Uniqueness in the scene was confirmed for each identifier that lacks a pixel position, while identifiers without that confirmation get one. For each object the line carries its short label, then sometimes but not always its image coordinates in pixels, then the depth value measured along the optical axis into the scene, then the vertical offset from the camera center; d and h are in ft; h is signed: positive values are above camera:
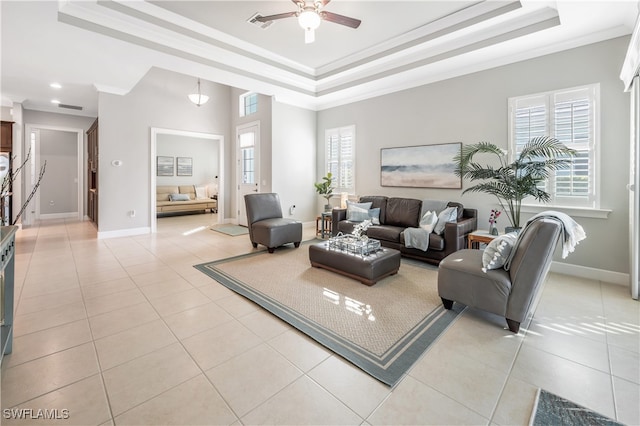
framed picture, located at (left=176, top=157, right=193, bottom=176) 33.19 +4.81
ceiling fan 10.03 +6.81
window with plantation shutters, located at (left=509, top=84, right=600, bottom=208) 11.84 +3.34
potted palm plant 11.75 +1.56
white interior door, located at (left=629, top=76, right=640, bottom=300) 9.46 +0.49
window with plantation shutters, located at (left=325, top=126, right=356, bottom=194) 21.54 +3.91
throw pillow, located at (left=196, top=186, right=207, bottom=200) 33.55 +1.80
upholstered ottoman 10.89 -2.21
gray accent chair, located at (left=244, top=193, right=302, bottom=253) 15.60 -0.92
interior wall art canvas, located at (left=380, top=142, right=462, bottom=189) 16.19 +2.49
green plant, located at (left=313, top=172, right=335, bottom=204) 21.34 +1.51
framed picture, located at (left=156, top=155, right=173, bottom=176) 31.71 +4.65
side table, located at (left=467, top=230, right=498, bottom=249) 12.27 -1.29
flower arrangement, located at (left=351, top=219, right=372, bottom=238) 12.35 -0.88
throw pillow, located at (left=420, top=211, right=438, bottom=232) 14.18 -0.68
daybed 29.48 +0.74
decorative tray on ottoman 11.75 -1.57
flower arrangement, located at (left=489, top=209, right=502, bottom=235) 12.75 -0.56
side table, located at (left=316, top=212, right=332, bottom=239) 19.50 -1.25
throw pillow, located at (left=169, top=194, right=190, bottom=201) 30.89 +1.13
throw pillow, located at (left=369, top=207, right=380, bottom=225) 17.07 -0.46
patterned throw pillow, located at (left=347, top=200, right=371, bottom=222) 17.30 -0.22
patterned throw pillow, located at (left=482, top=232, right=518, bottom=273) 8.14 -1.32
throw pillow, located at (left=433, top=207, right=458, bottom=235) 13.83 -0.51
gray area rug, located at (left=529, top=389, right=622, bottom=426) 4.91 -3.62
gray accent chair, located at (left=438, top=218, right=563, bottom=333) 7.38 -1.95
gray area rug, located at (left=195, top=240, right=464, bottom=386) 6.90 -3.15
